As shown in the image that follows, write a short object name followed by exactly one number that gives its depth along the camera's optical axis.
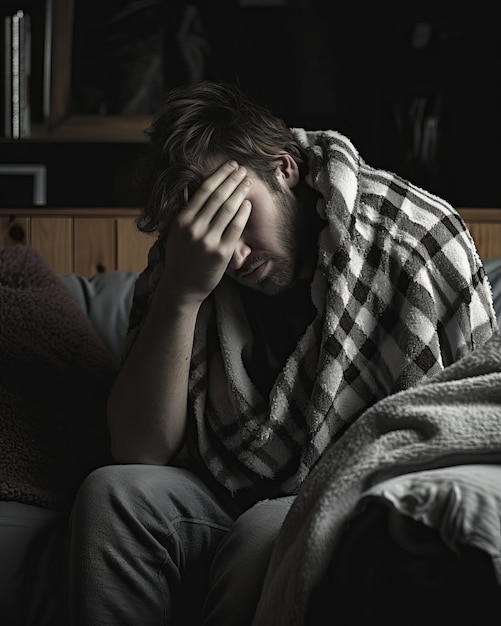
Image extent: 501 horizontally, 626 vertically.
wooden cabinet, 2.35
